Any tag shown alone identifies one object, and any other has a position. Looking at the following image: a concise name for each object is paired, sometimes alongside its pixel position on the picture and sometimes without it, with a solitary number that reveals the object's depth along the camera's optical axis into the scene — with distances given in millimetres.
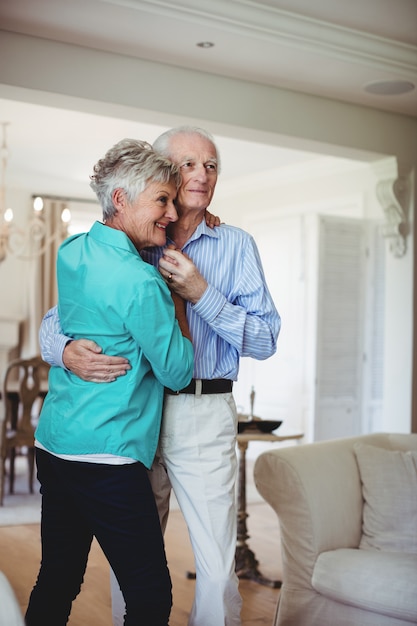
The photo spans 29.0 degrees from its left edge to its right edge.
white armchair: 2654
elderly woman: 1793
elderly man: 1980
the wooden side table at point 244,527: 3861
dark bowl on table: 3926
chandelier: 6001
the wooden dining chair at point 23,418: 5523
